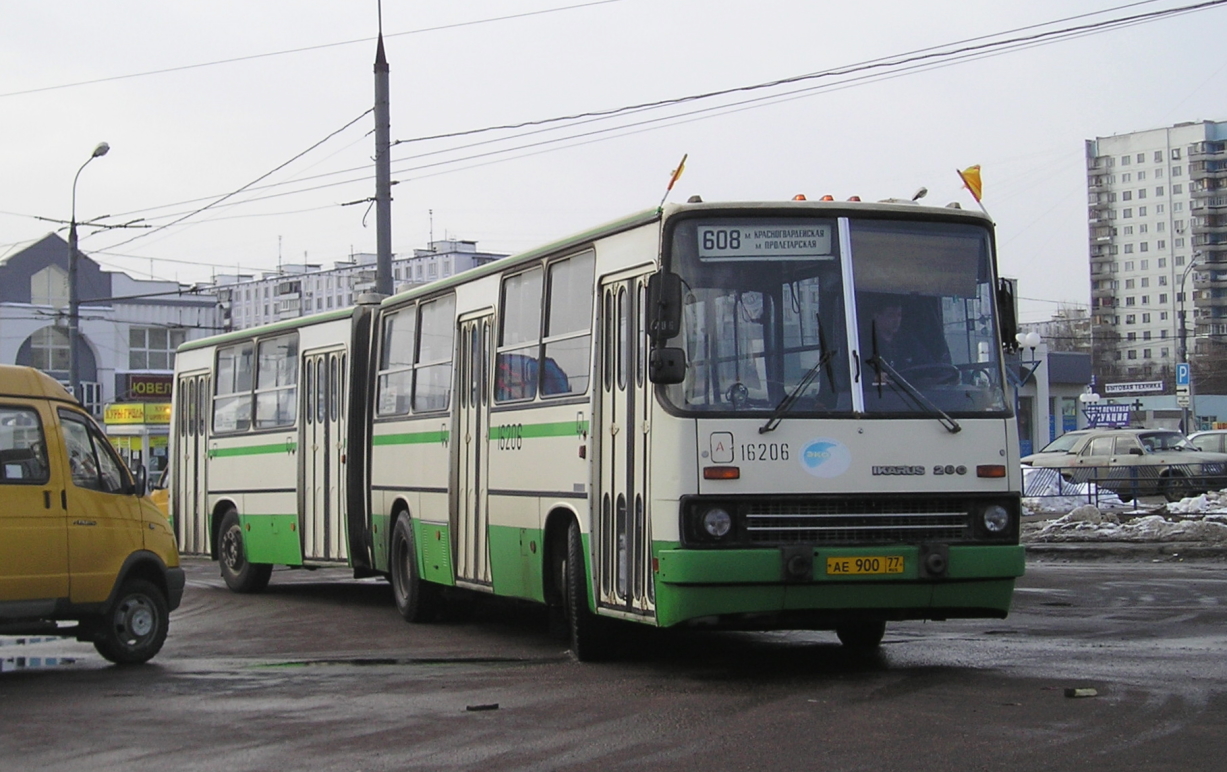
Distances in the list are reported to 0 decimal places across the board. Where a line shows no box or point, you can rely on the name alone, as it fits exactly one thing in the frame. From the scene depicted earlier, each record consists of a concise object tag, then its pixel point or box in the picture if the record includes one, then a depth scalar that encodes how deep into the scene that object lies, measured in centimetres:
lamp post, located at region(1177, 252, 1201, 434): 5372
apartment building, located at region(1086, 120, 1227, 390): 15775
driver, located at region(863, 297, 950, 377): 1057
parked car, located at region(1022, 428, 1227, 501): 3303
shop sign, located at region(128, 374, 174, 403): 6025
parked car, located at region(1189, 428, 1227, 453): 4025
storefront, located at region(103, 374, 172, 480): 5956
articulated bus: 1025
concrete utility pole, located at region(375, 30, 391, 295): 2386
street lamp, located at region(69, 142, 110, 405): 3709
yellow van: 1135
